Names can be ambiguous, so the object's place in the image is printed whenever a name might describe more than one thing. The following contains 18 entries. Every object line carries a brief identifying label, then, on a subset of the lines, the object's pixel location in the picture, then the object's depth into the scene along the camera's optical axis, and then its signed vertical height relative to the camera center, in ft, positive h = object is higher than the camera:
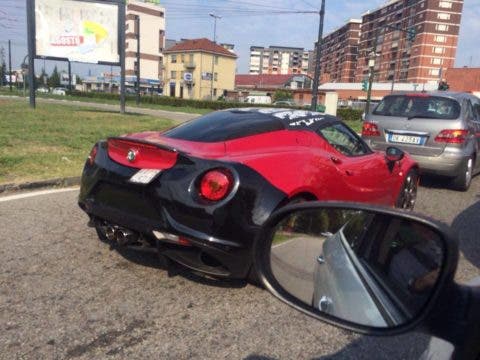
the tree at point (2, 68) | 301.71 +3.52
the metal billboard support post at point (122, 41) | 63.31 +5.45
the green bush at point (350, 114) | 122.31 -4.99
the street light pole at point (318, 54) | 63.41 +5.30
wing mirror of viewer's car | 3.26 -1.53
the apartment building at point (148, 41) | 322.34 +29.50
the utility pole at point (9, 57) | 232.32 +8.30
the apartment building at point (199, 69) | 279.08 +10.22
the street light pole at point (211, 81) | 270.67 +3.27
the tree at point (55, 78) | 368.93 -1.35
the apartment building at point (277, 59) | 611.06 +41.67
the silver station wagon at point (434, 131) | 23.03 -1.59
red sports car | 9.55 -2.13
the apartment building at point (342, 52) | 413.18 +40.30
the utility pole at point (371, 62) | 76.05 +5.67
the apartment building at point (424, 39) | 314.14 +42.74
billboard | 61.46 +6.38
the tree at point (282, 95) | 294.46 -2.50
